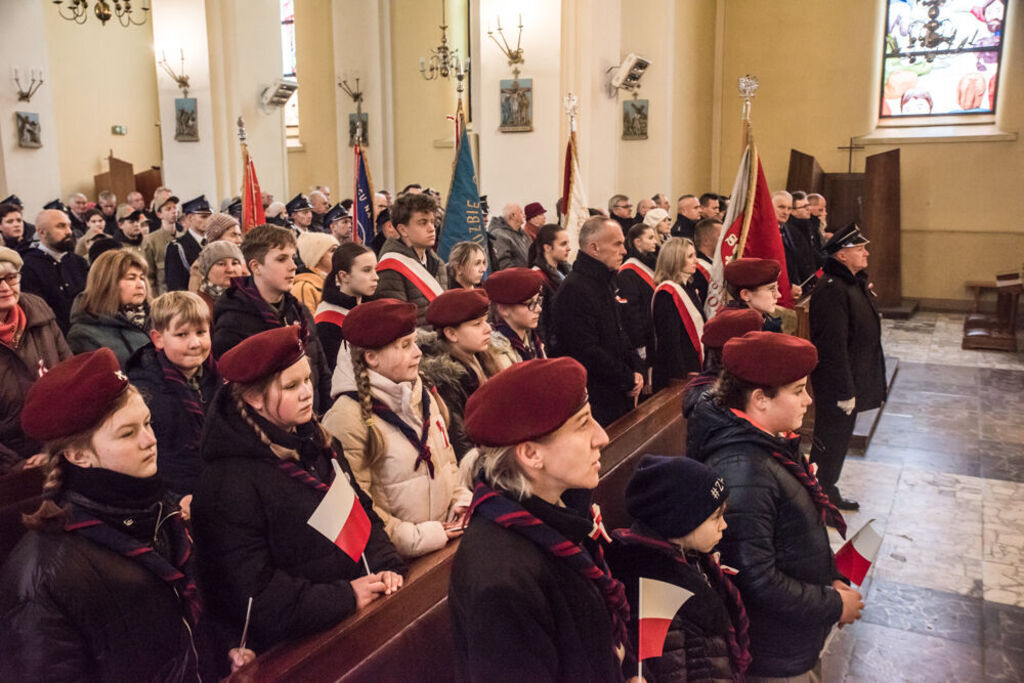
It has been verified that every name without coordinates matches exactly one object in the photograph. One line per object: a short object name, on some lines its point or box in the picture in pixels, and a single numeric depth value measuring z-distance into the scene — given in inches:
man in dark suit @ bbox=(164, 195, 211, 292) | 285.4
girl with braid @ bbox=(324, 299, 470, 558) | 107.0
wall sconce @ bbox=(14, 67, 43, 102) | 433.7
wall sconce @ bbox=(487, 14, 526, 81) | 462.9
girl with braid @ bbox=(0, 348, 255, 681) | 74.0
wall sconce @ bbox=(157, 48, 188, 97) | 456.4
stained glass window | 549.6
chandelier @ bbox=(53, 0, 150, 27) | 394.3
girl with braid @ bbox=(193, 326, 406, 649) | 84.0
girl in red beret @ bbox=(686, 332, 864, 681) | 95.1
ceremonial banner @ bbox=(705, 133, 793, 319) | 225.3
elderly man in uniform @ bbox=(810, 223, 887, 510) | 204.1
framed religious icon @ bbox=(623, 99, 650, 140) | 522.9
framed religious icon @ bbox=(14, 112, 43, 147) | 432.5
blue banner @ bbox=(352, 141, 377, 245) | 311.4
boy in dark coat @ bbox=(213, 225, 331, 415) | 155.2
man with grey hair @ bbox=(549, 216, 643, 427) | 194.1
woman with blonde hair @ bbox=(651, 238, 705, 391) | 208.2
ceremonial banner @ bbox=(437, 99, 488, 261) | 269.7
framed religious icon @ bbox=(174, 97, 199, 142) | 462.2
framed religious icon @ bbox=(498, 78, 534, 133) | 469.1
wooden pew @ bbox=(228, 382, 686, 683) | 75.3
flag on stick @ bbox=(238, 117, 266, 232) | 316.8
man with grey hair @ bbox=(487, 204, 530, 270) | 351.6
